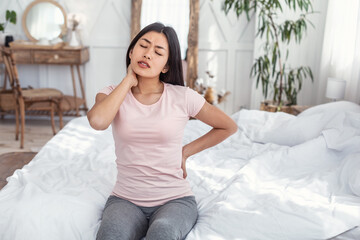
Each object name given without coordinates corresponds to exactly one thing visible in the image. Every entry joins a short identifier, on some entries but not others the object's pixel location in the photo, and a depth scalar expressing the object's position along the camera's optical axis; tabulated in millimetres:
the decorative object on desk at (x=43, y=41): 4262
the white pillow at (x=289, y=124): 2367
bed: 1452
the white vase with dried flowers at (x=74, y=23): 4352
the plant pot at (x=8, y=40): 4355
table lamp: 3182
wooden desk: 4113
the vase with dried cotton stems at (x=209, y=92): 4045
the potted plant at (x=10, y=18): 4355
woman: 1433
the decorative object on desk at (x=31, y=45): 4133
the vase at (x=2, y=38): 4471
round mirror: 4461
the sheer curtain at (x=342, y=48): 3162
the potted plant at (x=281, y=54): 3641
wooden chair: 3699
